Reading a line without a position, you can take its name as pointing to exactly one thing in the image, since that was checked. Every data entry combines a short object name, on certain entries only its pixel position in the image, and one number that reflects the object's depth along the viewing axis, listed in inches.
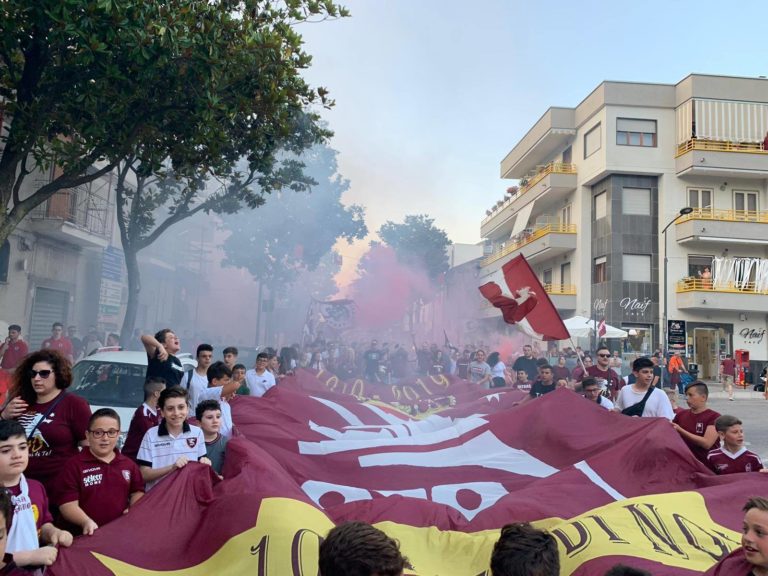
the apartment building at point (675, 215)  1168.2
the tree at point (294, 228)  1278.3
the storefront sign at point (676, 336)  1107.9
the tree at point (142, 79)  351.6
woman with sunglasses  159.3
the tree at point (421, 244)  2317.9
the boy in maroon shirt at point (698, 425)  231.0
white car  301.4
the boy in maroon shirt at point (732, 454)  208.5
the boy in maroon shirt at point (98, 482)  147.6
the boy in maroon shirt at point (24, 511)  120.9
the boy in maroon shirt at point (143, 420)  196.7
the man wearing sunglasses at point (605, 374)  349.7
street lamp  1091.9
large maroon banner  150.3
